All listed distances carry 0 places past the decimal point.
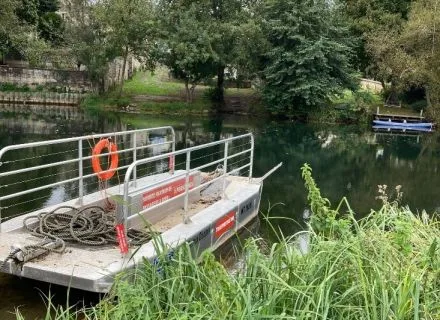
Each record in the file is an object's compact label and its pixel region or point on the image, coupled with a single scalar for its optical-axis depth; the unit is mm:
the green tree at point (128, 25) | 29203
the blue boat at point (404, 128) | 28117
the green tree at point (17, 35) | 25516
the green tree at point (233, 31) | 28828
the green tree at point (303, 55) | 28281
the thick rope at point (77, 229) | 5672
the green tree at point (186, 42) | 28719
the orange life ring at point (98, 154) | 6980
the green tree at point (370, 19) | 31078
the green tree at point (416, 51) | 28047
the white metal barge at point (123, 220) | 5008
